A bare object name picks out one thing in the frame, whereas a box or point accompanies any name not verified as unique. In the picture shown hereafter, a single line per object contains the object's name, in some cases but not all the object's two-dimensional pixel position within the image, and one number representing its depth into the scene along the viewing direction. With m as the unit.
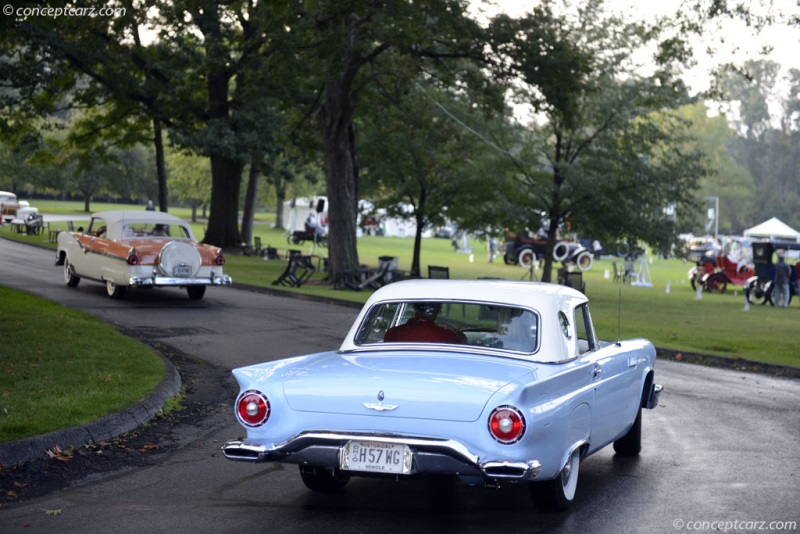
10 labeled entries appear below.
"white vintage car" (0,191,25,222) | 62.59
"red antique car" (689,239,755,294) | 40.97
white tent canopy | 75.19
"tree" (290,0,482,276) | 27.20
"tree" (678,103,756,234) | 114.88
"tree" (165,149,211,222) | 80.19
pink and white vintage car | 21.22
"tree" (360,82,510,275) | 37.22
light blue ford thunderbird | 6.17
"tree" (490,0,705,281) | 33.38
